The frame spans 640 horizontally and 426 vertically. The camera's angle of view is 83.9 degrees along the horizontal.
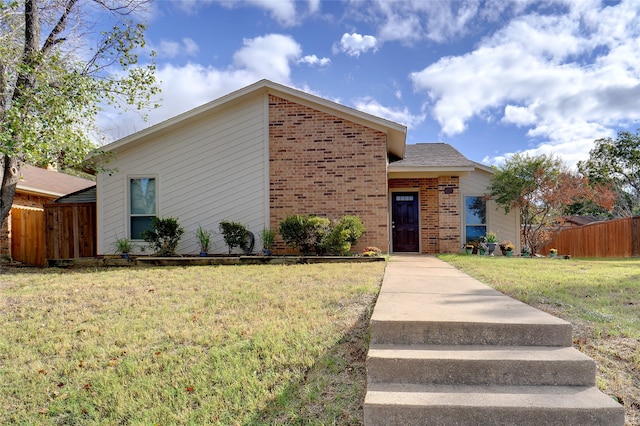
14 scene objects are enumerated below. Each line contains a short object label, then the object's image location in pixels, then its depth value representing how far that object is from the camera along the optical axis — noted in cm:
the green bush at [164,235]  960
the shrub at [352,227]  903
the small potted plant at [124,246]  997
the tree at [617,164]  2062
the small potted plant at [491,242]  1150
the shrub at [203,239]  980
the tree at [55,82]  700
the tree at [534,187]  1152
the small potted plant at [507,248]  1145
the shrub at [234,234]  959
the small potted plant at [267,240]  959
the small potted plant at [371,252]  896
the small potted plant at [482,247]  1161
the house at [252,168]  981
